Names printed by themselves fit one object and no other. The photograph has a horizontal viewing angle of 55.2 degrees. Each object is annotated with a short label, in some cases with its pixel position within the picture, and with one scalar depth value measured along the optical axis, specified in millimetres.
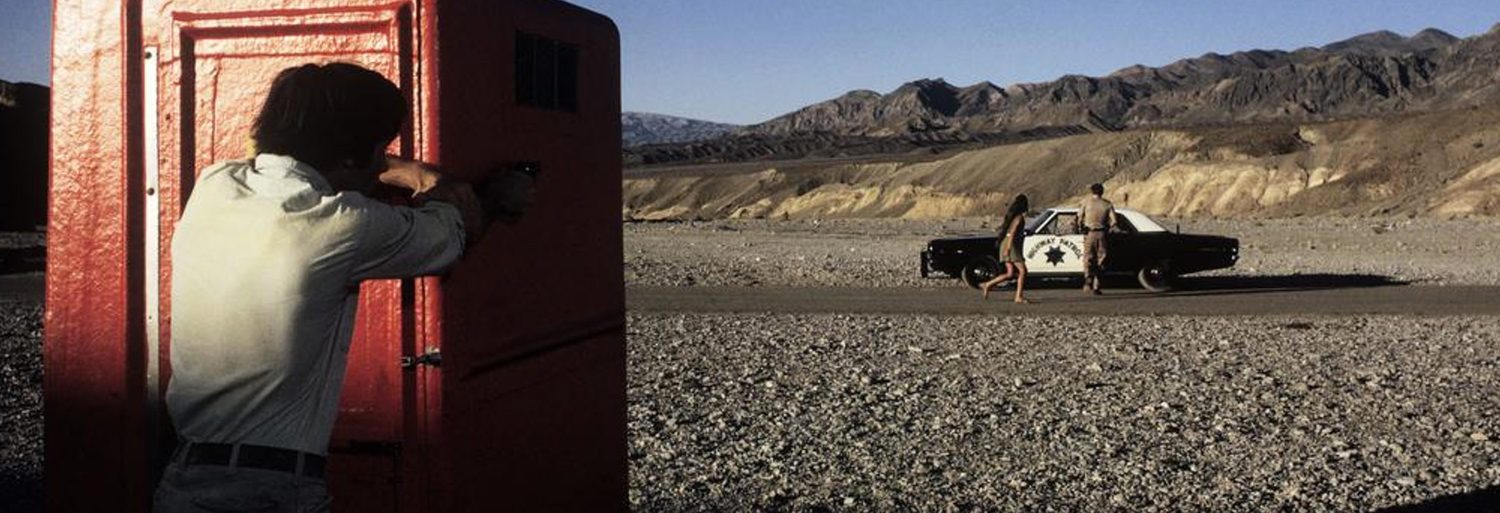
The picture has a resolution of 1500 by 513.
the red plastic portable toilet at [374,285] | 3240
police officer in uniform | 17031
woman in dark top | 15977
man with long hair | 2639
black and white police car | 18078
